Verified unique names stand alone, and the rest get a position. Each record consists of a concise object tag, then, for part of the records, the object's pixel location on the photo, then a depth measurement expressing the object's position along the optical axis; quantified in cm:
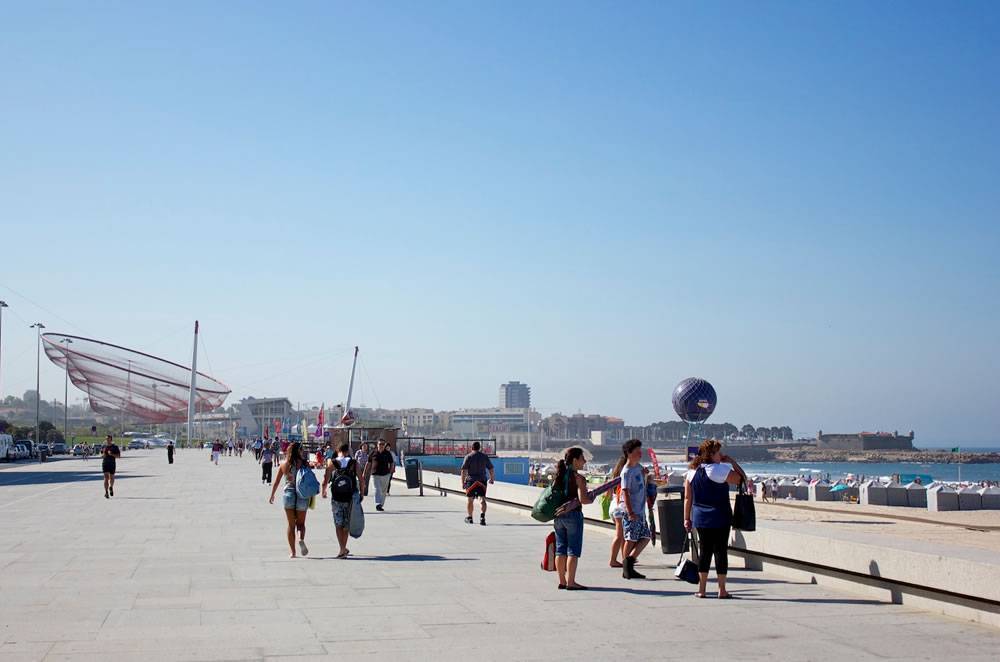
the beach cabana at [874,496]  4978
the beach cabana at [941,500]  4522
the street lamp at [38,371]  10000
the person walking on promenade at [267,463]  3055
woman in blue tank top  961
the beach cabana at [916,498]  4838
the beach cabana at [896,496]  4903
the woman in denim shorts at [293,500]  1288
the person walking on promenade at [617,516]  1152
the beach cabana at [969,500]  4584
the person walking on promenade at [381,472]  2167
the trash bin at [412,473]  2712
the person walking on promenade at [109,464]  2642
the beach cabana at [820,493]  5616
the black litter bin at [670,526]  1200
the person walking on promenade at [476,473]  1783
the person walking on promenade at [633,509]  1101
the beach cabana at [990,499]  4694
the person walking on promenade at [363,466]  2223
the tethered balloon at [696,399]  5616
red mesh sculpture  12238
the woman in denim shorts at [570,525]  1019
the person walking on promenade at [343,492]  1316
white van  7250
